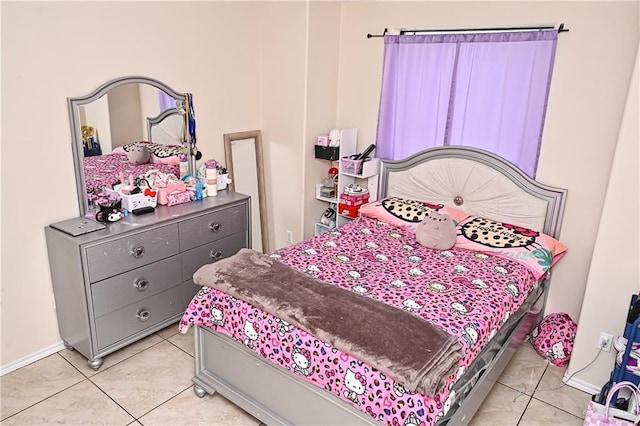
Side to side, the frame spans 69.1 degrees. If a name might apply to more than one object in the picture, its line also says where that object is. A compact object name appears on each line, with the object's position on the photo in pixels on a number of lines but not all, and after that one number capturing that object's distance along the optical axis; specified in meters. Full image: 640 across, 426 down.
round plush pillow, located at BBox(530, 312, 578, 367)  2.95
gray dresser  2.64
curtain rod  2.88
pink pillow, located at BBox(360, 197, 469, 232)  3.35
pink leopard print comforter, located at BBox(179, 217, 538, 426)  1.87
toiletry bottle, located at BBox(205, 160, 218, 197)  3.43
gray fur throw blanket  1.81
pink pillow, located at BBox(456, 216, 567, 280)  2.84
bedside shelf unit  3.79
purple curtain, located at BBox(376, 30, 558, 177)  3.06
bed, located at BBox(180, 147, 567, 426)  1.95
